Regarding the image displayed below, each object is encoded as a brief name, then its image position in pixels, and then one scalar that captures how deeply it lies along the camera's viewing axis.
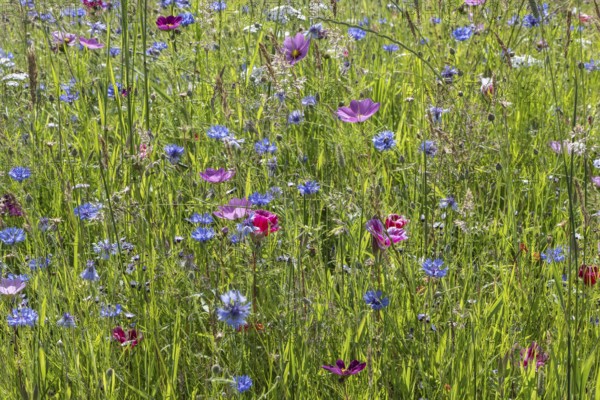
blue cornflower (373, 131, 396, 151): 2.89
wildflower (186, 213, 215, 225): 2.71
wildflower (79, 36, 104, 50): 3.25
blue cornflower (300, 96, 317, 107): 3.12
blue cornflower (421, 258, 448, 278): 2.58
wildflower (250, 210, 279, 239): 2.57
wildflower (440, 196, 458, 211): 2.79
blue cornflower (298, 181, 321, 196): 2.80
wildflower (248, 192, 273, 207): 2.76
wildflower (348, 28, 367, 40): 3.68
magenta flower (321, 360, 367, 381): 2.46
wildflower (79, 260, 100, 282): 2.53
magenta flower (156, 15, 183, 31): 3.41
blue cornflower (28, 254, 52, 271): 2.60
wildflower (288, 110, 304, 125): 3.04
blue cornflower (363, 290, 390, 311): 2.56
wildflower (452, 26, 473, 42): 3.47
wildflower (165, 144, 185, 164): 2.85
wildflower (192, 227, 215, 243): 2.69
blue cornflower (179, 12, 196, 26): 3.55
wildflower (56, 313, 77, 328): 2.51
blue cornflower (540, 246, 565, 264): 2.76
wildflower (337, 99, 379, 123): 2.76
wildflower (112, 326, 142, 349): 2.59
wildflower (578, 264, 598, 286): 2.59
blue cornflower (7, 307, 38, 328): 2.52
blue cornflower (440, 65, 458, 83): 3.17
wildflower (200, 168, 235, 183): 2.71
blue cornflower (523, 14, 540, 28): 3.71
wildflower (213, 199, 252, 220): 2.61
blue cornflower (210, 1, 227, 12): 3.32
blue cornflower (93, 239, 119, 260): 2.63
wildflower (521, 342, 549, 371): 2.52
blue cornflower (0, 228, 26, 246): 2.79
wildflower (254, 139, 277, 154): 2.89
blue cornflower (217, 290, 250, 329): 2.40
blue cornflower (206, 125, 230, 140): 2.91
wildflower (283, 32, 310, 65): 3.06
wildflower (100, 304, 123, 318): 2.57
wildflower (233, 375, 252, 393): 2.43
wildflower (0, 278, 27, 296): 2.53
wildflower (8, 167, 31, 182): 2.94
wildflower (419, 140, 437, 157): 2.93
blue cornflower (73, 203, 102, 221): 2.82
